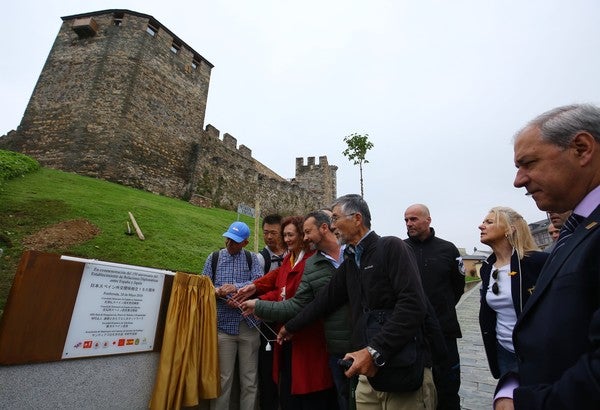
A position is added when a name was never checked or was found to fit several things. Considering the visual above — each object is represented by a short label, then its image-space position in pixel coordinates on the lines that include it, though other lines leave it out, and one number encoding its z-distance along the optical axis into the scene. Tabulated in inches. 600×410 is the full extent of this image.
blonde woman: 91.3
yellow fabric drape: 104.4
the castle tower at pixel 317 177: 1248.2
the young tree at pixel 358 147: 1088.8
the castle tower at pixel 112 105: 613.3
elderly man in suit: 32.5
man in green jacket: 95.7
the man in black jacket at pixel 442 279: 111.4
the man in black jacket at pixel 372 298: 70.5
